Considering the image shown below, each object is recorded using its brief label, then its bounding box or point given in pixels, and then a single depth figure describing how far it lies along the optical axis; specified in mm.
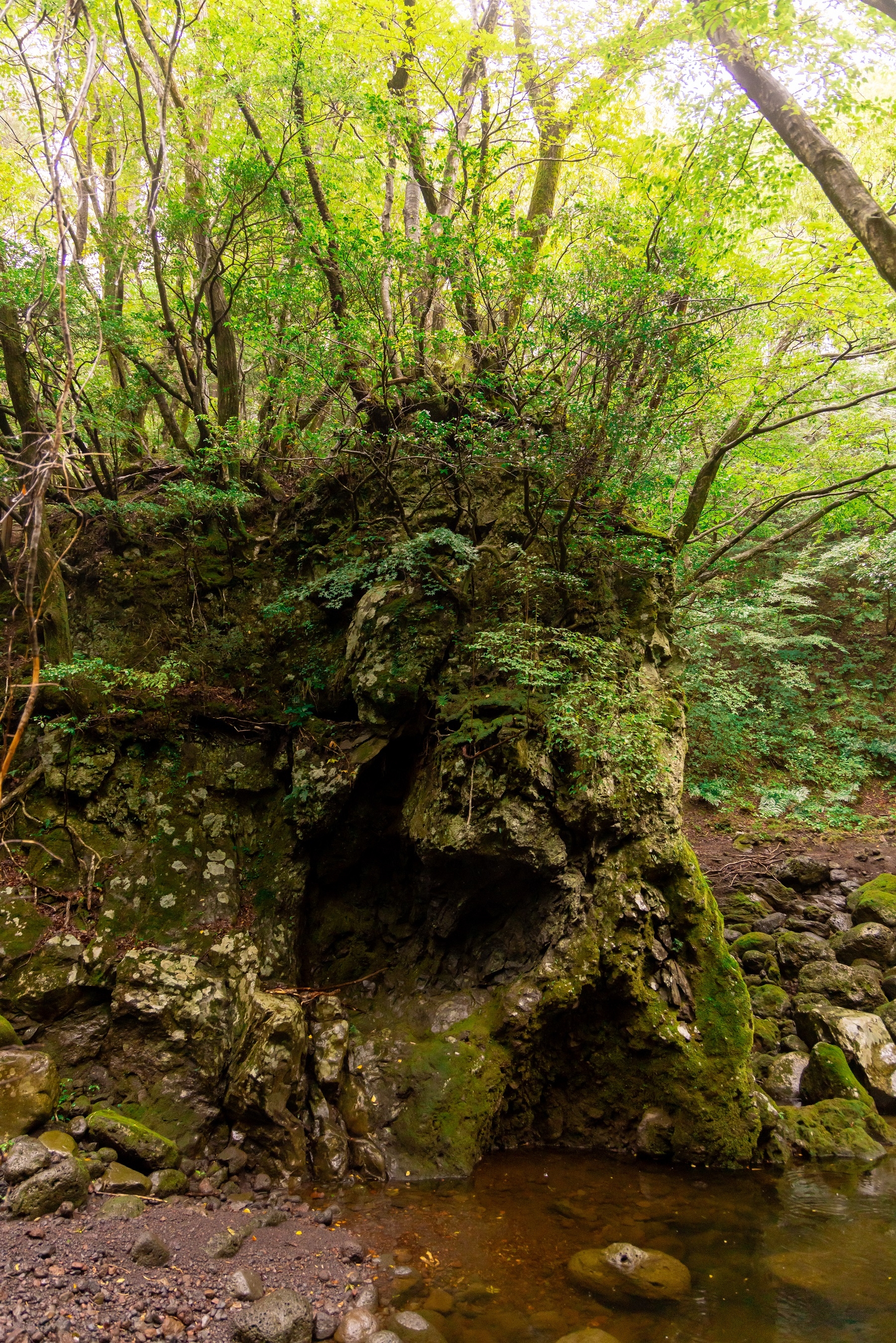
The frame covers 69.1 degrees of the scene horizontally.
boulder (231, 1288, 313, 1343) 3492
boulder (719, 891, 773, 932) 10438
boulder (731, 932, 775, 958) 9031
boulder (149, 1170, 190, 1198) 4555
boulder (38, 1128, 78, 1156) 4402
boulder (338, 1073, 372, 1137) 5551
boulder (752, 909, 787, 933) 10086
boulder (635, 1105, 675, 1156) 5762
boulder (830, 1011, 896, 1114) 6480
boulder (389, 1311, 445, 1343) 3648
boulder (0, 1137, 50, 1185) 4020
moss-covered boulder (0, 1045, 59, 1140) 4457
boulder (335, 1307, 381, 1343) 3645
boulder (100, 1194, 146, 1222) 4035
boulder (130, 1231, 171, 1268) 3762
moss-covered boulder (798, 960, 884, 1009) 7688
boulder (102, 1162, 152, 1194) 4348
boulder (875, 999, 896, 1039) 7062
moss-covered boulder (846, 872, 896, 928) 9461
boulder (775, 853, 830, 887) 11562
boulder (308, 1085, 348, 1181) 5199
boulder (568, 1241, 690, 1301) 4059
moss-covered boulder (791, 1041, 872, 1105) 6320
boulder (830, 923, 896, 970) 8703
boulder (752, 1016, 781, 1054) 7227
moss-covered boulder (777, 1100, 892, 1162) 5785
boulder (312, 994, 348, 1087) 5723
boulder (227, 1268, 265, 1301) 3775
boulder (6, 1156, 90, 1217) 3832
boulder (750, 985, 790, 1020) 7738
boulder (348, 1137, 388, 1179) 5285
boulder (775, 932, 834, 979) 8680
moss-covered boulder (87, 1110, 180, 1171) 4715
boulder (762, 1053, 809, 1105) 6598
